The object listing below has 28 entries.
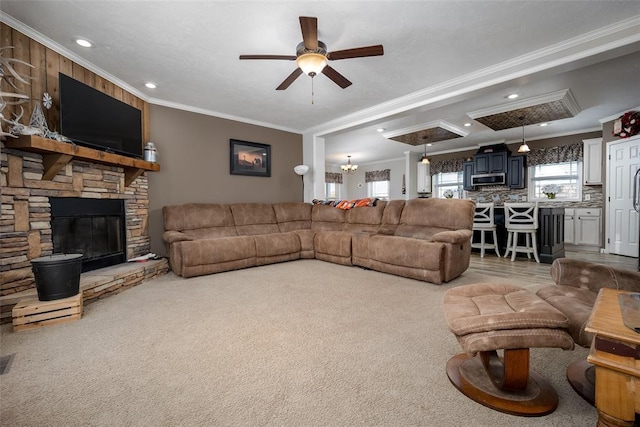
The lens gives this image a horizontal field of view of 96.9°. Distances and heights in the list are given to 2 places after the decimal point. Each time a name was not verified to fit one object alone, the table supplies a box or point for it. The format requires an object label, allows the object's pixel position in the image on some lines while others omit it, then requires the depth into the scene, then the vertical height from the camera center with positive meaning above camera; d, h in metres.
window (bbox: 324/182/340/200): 10.88 +0.61
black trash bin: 2.18 -0.54
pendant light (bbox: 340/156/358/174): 9.10 +1.25
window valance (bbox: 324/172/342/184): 10.48 +1.06
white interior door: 4.88 +0.14
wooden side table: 0.89 -0.53
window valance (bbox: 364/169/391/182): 10.06 +1.10
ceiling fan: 2.21 +1.27
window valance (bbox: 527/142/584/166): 6.37 +1.19
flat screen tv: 2.72 +0.95
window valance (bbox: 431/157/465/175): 8.25 +1.19
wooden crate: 2.06 -0.79
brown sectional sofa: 3.35 -0.43
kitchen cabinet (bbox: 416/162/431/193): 8.86 +0.86
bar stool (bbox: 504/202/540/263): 4.47 -0.31
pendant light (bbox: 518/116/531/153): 5.79 +1.16
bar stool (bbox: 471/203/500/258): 4.99 -0.32
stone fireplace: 2.36 +0.06
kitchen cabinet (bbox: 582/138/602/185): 5.96 +0.93
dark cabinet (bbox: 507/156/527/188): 7.05 +0.83
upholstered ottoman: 1.16 -0.58
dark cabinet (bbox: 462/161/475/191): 7.81 +0.84
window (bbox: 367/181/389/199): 10.34 +0.64
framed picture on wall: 5.01 +0.88
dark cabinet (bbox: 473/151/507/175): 7.21 +1.11
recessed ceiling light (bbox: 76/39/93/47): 2.64 +1.55
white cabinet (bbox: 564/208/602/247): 6.01 -0.47
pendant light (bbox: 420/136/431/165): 7.05 +1.54
